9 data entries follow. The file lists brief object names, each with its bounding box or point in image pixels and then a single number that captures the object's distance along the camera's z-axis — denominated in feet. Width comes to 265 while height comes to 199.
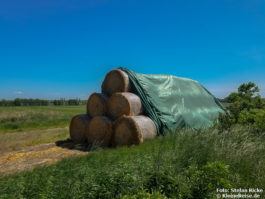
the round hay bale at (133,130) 21.66
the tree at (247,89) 32.40
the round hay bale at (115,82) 26.68
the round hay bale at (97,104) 26.63
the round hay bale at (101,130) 23.99
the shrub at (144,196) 7.73
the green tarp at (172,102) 25.85
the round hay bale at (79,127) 26.94
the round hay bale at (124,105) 24.10
